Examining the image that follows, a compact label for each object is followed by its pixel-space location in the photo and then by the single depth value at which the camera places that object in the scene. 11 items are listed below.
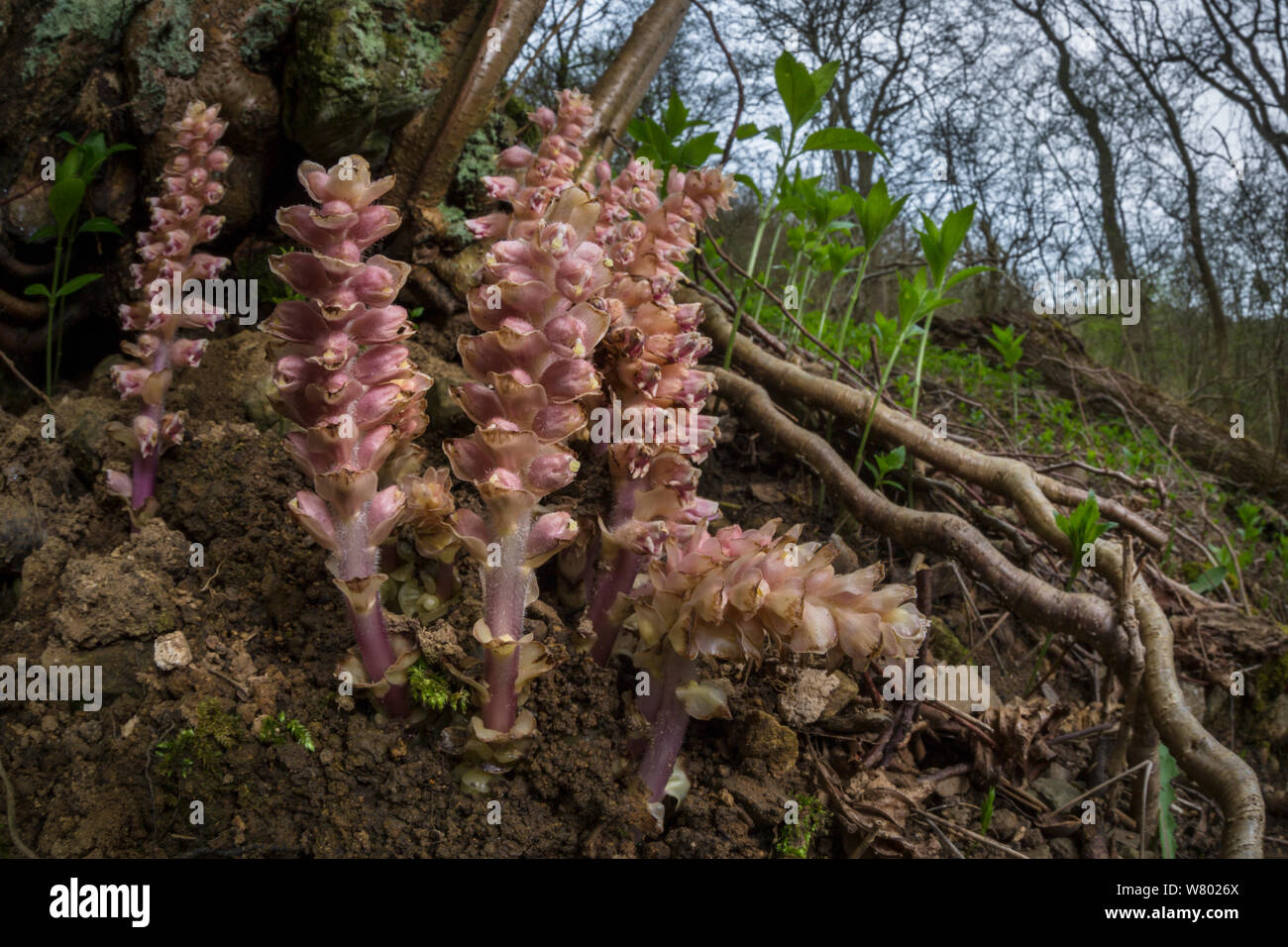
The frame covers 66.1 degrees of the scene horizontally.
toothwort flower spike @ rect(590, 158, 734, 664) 0.30
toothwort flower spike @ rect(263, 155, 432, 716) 0.25
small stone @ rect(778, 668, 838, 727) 0.33
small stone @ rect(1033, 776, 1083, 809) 0.36
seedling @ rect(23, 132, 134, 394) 0.40
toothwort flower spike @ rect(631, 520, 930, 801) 0.25
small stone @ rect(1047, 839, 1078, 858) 0.34
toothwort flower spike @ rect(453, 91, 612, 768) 0.25
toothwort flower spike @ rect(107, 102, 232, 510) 0.36
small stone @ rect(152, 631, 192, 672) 0.30
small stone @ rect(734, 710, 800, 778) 0.31
